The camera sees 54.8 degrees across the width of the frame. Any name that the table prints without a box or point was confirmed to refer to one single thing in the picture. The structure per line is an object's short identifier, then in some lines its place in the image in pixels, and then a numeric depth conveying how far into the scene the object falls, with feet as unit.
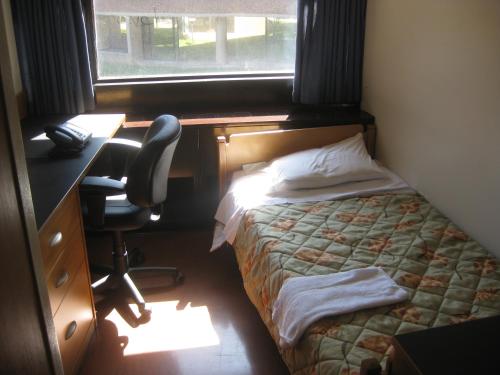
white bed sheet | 8.09
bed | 4.97
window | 9.91
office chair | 6.86
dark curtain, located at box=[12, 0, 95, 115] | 8.91
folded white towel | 5.23
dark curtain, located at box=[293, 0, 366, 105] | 9.77
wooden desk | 5.43
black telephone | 6.97
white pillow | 8.40
